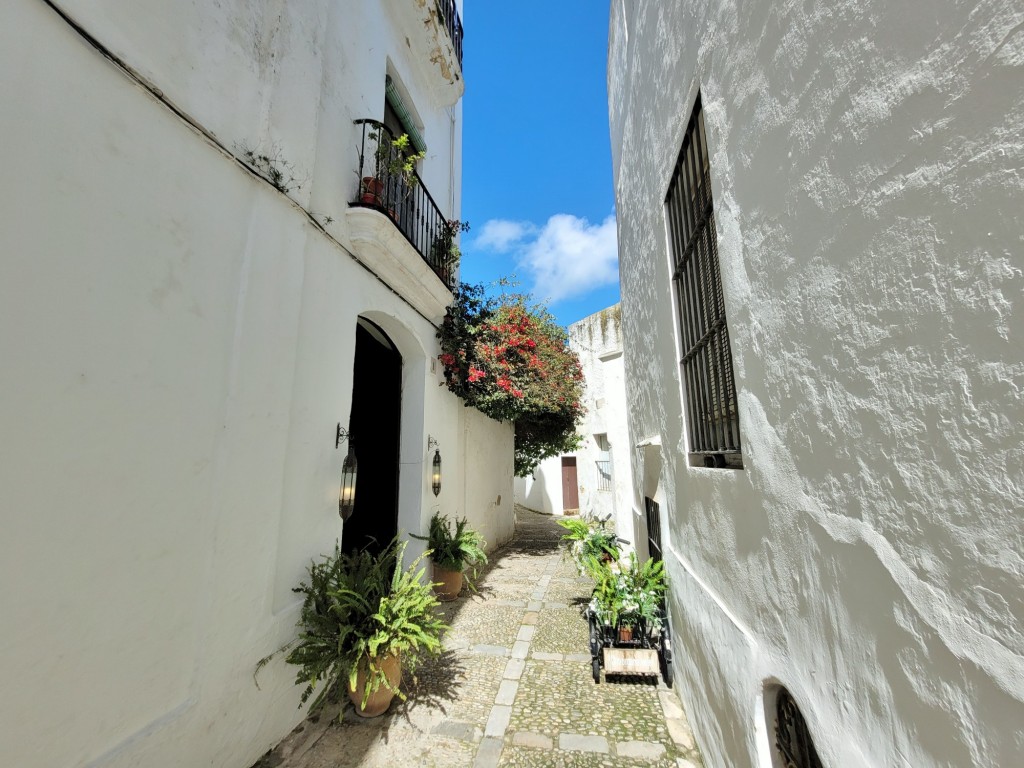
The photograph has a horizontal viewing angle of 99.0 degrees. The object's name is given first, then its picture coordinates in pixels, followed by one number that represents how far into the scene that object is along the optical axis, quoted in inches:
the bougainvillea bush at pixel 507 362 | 256.1
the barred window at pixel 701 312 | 91.7
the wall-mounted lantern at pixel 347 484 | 148.6
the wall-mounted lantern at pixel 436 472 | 230.5
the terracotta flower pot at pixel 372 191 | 169.8
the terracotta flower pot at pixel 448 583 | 227.1
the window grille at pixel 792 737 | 59.2
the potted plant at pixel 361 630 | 116.5
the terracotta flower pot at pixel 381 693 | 127.0
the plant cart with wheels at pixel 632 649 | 144.6
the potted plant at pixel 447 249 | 234.8
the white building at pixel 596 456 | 308.8
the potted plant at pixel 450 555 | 223.6
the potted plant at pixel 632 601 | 148.9
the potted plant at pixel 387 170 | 171.9
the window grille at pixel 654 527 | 175.2
